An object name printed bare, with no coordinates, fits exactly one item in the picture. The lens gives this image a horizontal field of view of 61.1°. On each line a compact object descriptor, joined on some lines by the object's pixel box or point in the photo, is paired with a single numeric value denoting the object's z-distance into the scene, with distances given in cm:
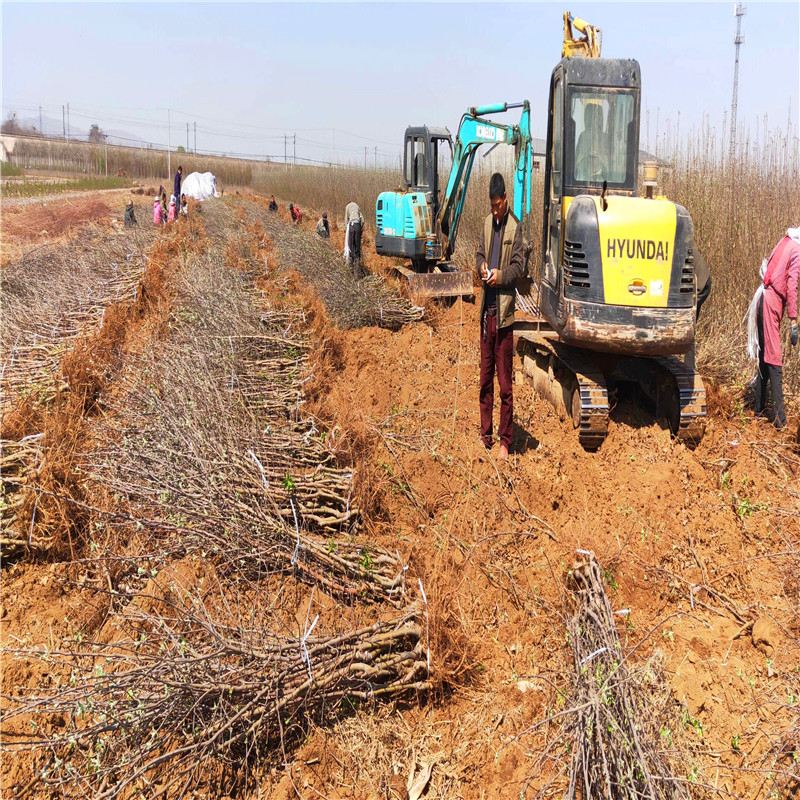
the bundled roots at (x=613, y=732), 248
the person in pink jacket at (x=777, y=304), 625
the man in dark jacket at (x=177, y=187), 2180
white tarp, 4510
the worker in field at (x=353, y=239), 1444
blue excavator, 1206
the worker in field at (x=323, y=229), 2025
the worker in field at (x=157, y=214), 2097
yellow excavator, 567
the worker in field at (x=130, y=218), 1956
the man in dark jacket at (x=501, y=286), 570
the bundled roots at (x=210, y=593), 278
